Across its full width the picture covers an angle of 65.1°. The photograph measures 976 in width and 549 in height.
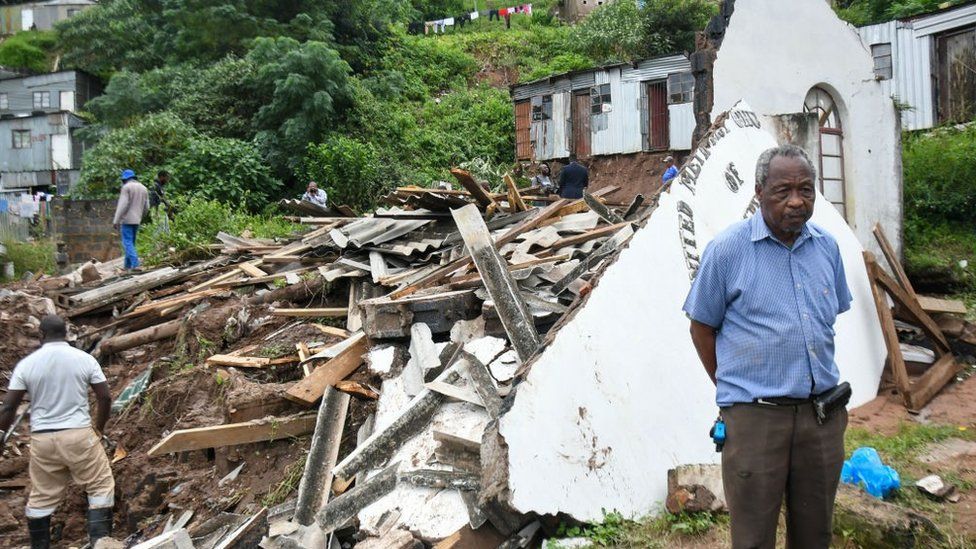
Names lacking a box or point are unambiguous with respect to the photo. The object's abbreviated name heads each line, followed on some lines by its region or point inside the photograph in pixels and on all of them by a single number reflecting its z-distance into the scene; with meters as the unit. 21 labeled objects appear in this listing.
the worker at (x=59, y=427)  5.72
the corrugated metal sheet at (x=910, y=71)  16.97
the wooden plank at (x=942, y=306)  9.56
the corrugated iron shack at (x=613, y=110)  20.95
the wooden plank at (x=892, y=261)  9.68
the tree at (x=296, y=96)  21.91
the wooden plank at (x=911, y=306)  8.81
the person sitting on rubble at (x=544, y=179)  15.73
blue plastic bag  5.04
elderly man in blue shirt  2.99
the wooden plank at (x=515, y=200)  9.07
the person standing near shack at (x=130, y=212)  11.24
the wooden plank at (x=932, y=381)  8.06
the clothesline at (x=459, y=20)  37.28
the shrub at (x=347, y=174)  20.12
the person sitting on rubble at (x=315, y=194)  14.70
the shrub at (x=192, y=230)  11.36
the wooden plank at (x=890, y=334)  8.15
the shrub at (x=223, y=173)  19.12
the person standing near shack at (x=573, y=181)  11.93
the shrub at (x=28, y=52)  43.53
